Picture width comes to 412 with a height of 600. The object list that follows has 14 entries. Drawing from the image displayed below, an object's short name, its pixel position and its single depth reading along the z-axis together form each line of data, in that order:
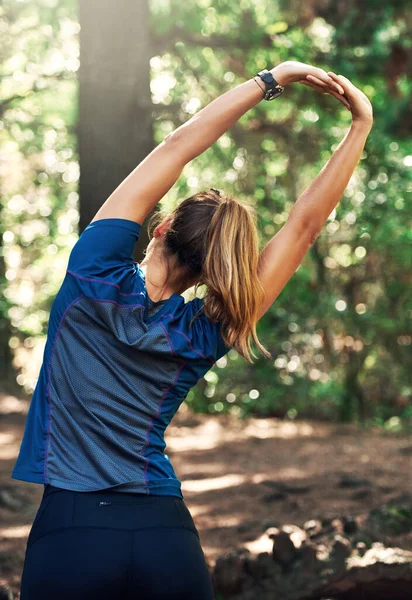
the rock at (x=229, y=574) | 8.37
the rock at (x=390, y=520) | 10.06
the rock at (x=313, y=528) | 9.82
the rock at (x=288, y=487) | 13.36
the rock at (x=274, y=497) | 12.96
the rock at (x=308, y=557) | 8.38
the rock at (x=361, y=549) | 8.58
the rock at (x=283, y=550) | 8.60
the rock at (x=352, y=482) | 13.49
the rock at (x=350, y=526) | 9.75
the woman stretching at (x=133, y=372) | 3.67
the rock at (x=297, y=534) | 9.56
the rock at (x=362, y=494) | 12.71
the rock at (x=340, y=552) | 8.32
